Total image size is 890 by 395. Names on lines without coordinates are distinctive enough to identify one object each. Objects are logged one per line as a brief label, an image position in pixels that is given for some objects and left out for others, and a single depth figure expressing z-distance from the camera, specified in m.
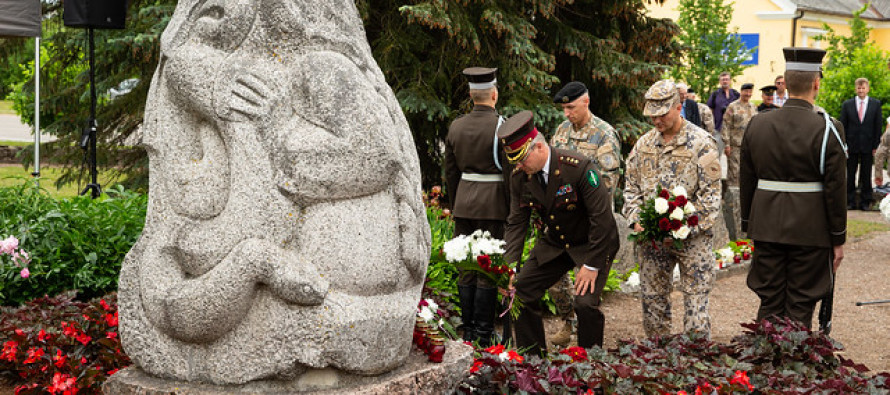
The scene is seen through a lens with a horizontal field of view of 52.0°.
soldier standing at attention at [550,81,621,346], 7.37
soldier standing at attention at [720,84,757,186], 14.62
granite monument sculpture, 3.76
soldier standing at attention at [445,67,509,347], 7.28
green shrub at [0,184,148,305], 6.81
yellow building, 33.12
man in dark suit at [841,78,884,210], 15.47
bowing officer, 5.61
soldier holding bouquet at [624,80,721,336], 6.36
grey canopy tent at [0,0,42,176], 10.41
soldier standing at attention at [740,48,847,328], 5.91
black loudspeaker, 8.94
